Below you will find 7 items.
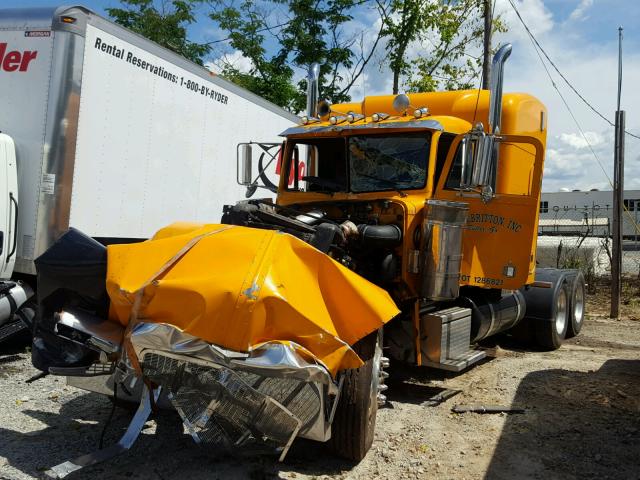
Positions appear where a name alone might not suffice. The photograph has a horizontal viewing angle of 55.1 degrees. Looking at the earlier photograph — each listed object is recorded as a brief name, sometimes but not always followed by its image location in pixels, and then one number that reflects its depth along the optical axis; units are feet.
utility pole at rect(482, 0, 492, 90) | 45.93
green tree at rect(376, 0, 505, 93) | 57.67
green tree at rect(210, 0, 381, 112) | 56.49
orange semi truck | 10.76
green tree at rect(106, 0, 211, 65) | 53.52
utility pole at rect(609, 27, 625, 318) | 38.78
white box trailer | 20.77
